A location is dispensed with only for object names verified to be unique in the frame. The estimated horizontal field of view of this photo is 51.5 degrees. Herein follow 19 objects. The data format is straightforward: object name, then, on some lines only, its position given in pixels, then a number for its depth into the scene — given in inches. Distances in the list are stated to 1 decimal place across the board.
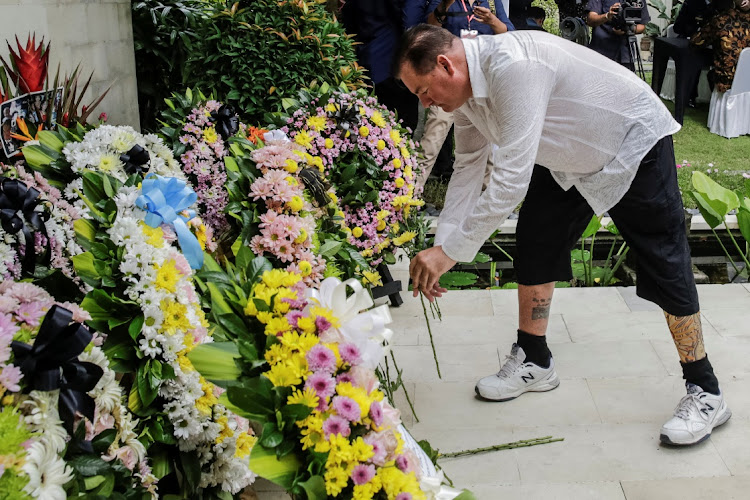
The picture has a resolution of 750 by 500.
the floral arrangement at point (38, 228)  72.0
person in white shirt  93.7
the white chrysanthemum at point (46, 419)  49.8
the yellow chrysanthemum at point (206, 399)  72.3
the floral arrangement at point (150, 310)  67.7
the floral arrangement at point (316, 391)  56.5
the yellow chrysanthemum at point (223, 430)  75.4
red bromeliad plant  99.3
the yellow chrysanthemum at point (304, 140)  131.4
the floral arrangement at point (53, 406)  47.2
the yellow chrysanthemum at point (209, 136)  122.2
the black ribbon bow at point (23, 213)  71.7
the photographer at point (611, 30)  326.0
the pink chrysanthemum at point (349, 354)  60.2
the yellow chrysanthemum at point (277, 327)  61.7
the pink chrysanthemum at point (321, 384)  57.9
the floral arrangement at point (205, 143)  116.2
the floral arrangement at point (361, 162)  136.2
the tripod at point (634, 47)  326.0
